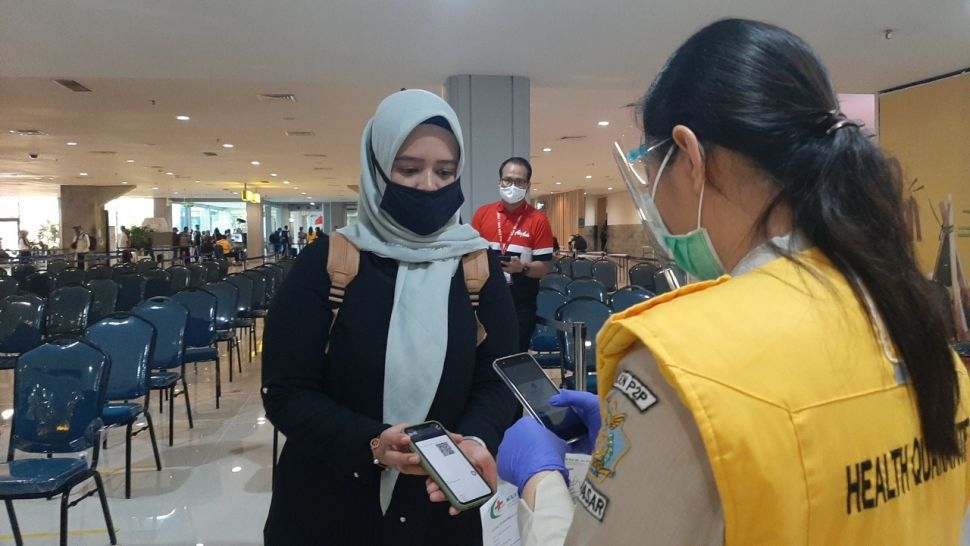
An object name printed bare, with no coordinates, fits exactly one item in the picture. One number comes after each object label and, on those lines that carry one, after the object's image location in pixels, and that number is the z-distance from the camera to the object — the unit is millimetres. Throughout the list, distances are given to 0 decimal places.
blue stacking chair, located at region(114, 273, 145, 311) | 7539
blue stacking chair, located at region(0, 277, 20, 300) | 7078
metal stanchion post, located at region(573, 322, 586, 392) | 1865
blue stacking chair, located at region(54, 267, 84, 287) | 8133
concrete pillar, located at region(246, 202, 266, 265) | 31609
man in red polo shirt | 4484
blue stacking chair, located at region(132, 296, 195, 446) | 4723
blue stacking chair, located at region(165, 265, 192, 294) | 8617
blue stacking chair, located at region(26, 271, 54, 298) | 8203
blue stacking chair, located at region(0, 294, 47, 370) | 5512
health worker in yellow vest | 525
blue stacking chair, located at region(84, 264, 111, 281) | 8558
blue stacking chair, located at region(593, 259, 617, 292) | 9164
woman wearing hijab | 1296
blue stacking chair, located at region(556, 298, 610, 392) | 4665
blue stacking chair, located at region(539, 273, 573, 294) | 6784
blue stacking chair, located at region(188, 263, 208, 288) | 9289
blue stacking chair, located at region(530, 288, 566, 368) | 5520
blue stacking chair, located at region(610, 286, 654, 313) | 5289
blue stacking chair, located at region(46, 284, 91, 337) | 6008
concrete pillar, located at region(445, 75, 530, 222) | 6691
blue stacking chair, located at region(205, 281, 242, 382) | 6504
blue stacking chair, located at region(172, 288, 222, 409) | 5570
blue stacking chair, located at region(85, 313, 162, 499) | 3967
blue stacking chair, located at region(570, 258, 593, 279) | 9328
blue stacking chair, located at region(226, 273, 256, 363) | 7273
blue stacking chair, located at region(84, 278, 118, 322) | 6762
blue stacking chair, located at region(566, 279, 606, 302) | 6359
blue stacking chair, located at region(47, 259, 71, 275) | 10134
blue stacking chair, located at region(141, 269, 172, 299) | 8008
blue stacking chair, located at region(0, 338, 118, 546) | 3139
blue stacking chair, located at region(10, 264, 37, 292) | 9012
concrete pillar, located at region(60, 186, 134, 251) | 23641
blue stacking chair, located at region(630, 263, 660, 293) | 8436
